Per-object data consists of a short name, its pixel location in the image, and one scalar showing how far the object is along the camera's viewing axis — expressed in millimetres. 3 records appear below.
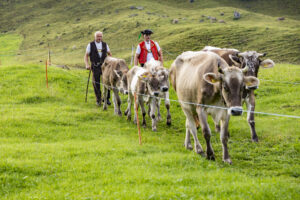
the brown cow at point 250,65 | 10714
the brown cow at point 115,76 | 14641
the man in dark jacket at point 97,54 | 15859
